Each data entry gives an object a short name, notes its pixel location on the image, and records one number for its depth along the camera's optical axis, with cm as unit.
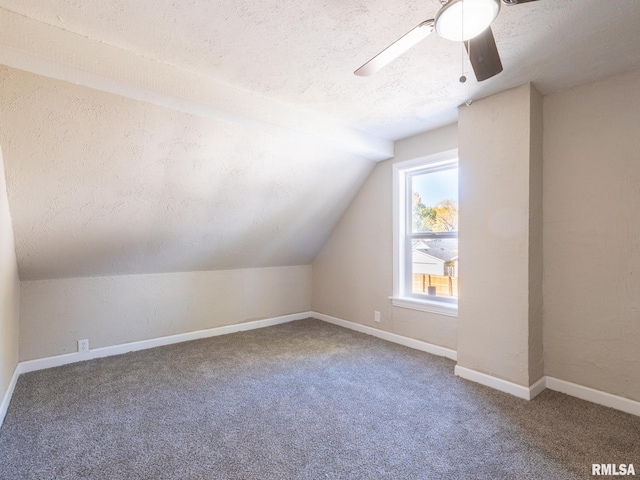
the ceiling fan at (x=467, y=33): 120
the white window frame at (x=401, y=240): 356
